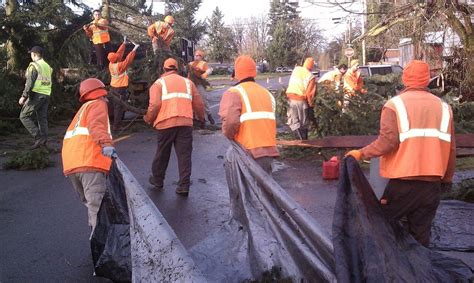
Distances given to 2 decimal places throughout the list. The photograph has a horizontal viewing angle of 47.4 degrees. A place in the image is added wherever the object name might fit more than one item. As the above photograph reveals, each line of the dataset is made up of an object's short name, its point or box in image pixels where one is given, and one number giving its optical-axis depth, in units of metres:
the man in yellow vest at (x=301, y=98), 10.61
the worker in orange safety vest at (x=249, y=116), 5.11
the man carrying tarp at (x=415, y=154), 3.91
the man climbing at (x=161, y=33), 12.24
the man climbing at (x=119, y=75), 12.41
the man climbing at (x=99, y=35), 13.02
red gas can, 8.52
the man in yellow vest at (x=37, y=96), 10.60
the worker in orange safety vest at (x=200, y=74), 13.69
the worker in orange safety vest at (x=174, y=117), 7.19
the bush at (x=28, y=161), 9.41
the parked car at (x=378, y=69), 22.66
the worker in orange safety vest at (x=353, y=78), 12.33
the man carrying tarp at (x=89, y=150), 4.78
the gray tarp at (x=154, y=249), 2.71
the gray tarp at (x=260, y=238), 3.14
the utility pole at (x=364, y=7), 13.05
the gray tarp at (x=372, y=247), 2.74
